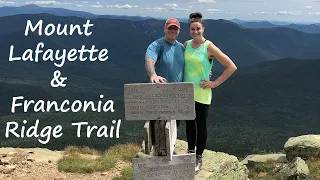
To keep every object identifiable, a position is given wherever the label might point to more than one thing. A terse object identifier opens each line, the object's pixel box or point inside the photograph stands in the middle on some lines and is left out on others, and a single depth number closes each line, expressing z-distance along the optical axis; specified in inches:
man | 255.6
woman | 254.5
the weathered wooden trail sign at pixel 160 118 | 213.9
